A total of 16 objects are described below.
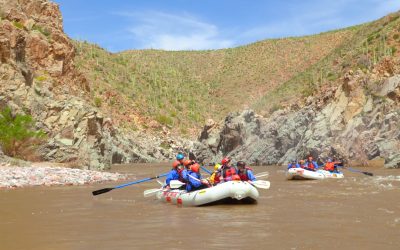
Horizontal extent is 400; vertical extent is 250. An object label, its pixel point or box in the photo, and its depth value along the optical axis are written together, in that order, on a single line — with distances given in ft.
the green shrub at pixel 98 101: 218.59
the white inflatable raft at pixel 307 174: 82.42
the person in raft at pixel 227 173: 46.27
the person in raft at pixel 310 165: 88.46
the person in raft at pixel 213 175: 51.56
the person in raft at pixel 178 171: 50.24
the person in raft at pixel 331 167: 88.12
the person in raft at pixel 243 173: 49.39
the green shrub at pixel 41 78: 116.86
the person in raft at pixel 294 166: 85.25
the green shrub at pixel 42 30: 143.23
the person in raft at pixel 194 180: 46.93
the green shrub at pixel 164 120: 246.39
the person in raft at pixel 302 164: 86.74
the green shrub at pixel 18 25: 121.64
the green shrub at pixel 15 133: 90.74
